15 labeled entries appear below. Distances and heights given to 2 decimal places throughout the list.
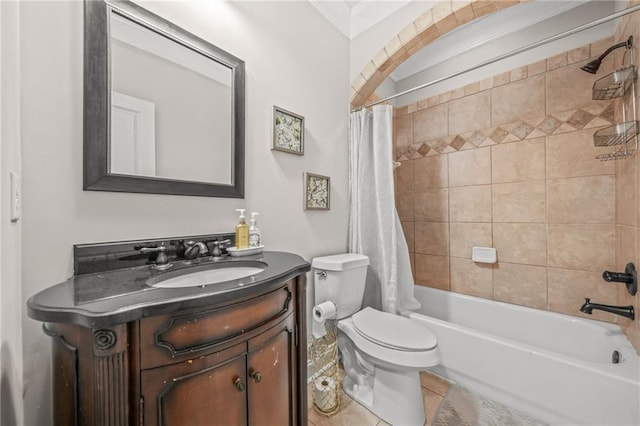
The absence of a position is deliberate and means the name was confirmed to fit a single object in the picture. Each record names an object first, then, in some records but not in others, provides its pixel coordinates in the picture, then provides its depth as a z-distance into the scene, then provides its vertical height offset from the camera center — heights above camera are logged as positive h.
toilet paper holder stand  1.45 -0.93
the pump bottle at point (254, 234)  1.30 -0.10
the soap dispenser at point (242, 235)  1.26 -0.10
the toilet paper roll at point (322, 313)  1.55 -0.60
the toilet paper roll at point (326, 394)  1.45 -1.02
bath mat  1.37 -1.12
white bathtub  1.16 -0.85
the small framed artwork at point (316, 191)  1.71 +0.15
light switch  0.69 +0.06
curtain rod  1.12 +0.88
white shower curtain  1.87 +0.02
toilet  1.31 -0.71
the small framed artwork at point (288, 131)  1.52 +0.51
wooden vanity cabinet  0.54 -0.37
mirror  0.94 +0.46
